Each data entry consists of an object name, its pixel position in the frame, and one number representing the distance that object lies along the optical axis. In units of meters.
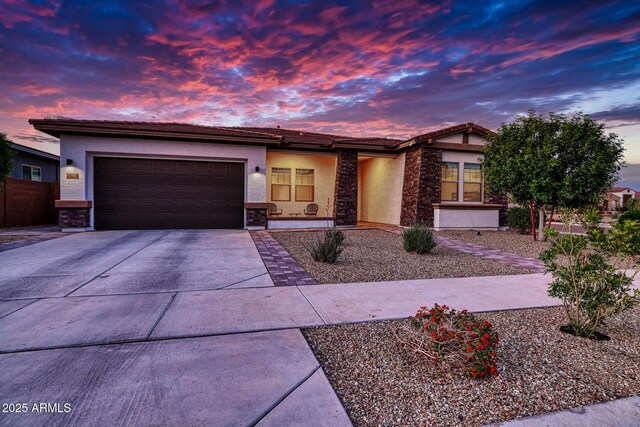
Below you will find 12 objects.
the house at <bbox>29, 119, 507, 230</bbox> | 12.41
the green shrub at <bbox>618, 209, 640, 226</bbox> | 11.71
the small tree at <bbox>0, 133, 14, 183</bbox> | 10.66
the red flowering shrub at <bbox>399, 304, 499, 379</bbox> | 2.60
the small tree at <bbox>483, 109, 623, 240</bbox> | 10.30
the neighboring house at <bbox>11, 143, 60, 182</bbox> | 16.88
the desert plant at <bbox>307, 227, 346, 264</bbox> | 7.34
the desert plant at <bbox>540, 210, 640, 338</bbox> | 3.32
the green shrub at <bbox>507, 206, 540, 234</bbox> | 14.24
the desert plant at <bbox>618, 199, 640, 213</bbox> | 15.02
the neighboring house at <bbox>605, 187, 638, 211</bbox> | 50.65
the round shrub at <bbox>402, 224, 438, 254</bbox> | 8.80
